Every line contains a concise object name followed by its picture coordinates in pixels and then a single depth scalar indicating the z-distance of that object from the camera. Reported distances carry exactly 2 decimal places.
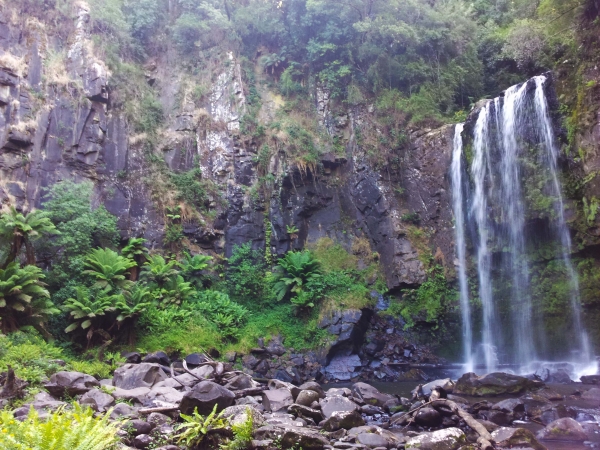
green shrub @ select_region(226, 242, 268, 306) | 18.11
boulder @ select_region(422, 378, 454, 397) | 9.48
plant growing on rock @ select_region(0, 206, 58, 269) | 12.81
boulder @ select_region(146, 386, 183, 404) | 8.05
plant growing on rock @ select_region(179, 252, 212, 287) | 17.39
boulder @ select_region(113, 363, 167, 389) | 9.19
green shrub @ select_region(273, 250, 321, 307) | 17.36
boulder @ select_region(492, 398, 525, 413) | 8.02
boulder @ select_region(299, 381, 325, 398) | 8.90
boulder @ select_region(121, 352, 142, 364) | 12.58
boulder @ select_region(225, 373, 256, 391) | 9.35
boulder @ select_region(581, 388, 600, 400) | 8.95
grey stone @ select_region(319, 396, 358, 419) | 7.80
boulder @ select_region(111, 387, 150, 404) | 7.81
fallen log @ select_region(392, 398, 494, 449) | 5.94
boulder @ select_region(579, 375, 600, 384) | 11.09
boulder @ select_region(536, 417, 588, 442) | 6.56
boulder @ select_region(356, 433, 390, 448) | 6.07
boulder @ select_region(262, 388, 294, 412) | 8.01
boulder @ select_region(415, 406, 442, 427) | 7.49
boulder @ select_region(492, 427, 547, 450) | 5.96
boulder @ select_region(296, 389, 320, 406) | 8.25
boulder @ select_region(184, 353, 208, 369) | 12.94
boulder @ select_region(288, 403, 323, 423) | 7.65
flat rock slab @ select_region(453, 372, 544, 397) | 9.62
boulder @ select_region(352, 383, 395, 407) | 9.45
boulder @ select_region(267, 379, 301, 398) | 8.73
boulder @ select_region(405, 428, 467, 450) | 5.86
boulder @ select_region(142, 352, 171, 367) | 12.14
